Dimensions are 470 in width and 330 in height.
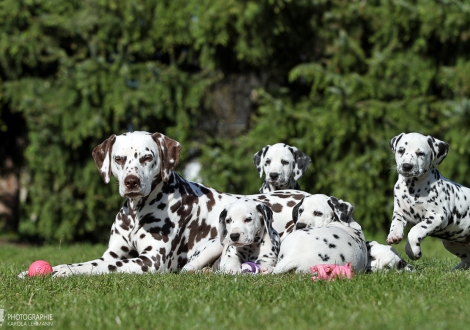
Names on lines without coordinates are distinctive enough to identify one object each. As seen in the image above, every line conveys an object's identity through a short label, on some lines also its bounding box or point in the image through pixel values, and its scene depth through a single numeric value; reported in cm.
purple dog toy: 1452
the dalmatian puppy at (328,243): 1389
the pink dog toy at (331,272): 1277
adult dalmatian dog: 1526
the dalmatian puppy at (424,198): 1541
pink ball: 1440
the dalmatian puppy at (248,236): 1463
